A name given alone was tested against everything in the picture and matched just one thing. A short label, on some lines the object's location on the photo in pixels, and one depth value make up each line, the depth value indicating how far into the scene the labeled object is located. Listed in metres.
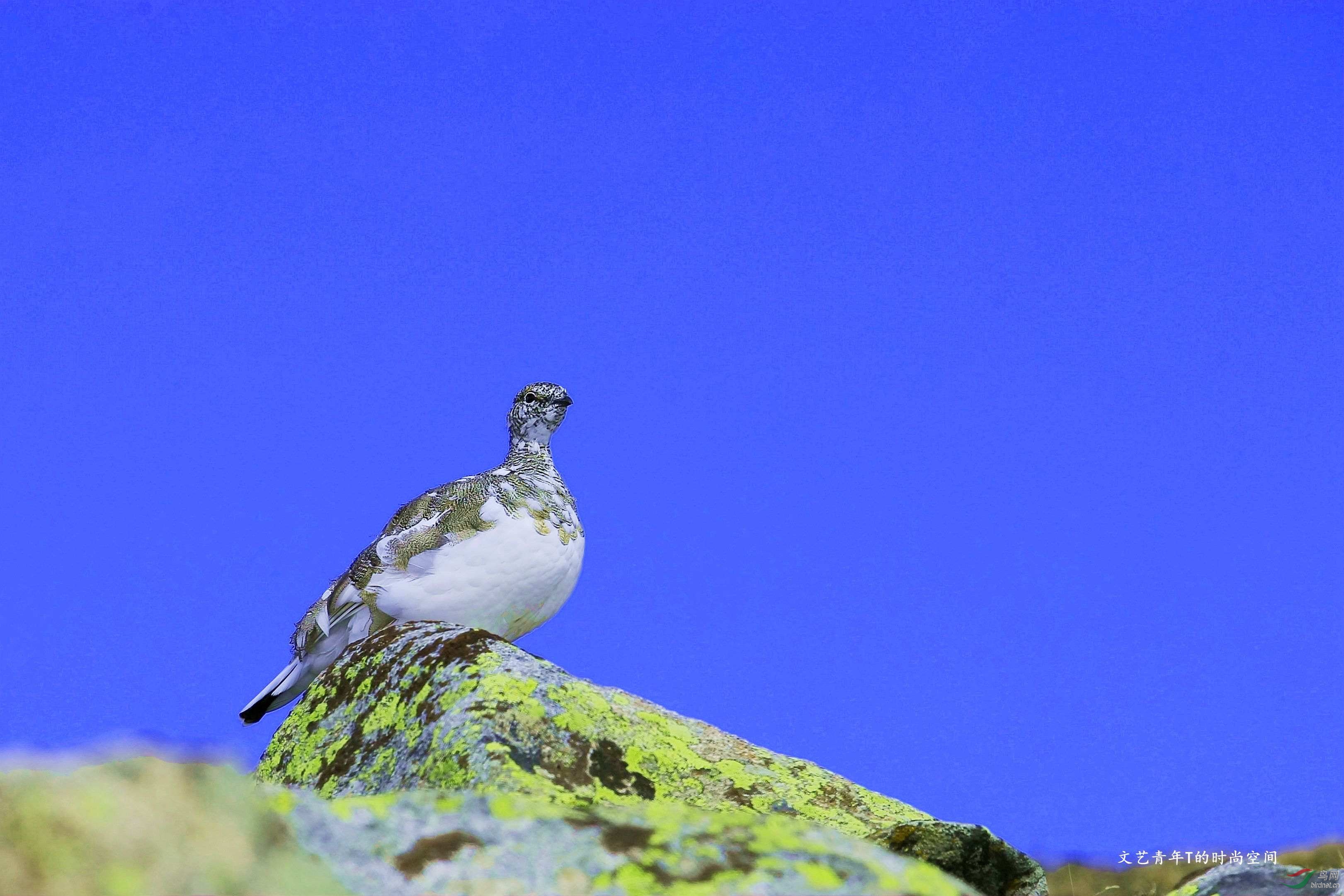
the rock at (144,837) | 5.58
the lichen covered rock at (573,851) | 6.20
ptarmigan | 18.05
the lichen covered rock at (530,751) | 11.34
